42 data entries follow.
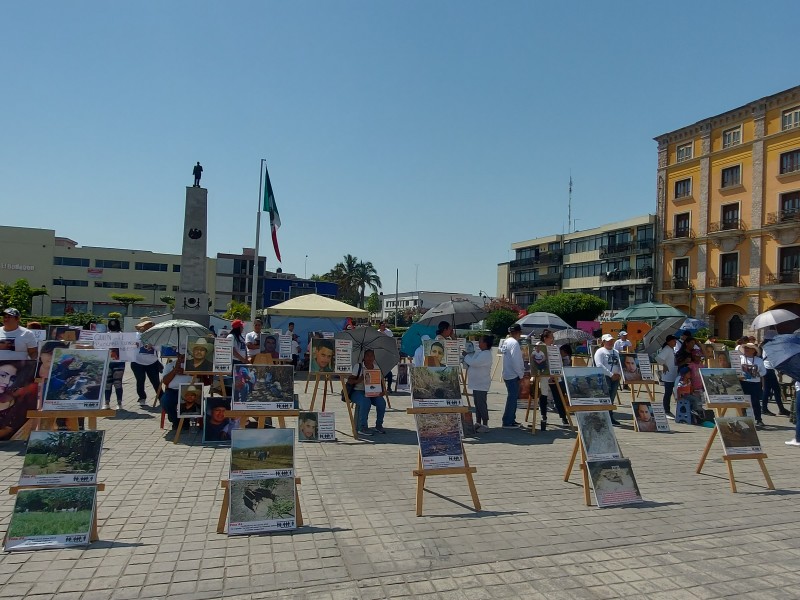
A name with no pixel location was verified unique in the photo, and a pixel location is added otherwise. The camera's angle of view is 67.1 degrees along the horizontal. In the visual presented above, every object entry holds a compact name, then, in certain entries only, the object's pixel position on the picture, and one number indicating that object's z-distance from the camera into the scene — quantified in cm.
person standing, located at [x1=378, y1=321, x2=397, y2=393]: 1602
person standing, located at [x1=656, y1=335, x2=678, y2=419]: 1285
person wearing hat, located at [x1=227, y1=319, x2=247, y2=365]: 1167
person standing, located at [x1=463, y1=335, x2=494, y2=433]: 1057
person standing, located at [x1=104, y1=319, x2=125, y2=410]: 1190
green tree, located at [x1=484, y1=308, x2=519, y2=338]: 4831
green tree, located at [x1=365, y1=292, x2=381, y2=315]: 9988
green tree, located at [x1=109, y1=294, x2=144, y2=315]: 6350
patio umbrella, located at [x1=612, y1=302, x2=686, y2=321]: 2030
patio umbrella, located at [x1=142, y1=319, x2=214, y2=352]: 1159
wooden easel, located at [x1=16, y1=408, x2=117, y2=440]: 568
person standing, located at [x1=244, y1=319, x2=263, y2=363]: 1542
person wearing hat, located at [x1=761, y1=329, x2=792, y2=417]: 1359
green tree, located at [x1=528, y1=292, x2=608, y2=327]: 5000
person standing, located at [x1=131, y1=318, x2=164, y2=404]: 1265
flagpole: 2941
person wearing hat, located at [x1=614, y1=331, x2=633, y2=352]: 1655
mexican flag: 3088
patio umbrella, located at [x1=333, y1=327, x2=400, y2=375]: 1127
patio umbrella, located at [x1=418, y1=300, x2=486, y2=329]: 1577
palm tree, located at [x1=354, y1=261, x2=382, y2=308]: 9519
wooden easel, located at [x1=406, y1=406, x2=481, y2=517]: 598
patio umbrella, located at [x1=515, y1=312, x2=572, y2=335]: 1944
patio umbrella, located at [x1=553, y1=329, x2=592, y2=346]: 1720
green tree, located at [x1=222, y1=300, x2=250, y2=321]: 4591
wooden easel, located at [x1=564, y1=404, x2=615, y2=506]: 646
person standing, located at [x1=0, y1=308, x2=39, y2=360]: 884
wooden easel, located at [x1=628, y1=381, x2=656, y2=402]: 1305
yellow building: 3897
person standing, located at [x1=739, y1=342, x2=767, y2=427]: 1245
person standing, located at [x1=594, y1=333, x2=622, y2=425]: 1272
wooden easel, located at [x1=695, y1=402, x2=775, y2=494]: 711
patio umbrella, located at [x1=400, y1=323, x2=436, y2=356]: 1689
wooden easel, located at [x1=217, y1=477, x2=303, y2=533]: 530
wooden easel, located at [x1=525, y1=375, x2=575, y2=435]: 1074
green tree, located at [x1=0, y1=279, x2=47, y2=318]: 3888
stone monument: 2339
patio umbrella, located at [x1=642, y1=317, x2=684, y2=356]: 1606
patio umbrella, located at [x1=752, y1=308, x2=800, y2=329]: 1464
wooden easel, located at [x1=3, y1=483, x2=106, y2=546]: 501
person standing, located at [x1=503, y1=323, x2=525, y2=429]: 1090
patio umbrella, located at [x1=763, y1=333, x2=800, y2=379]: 936
